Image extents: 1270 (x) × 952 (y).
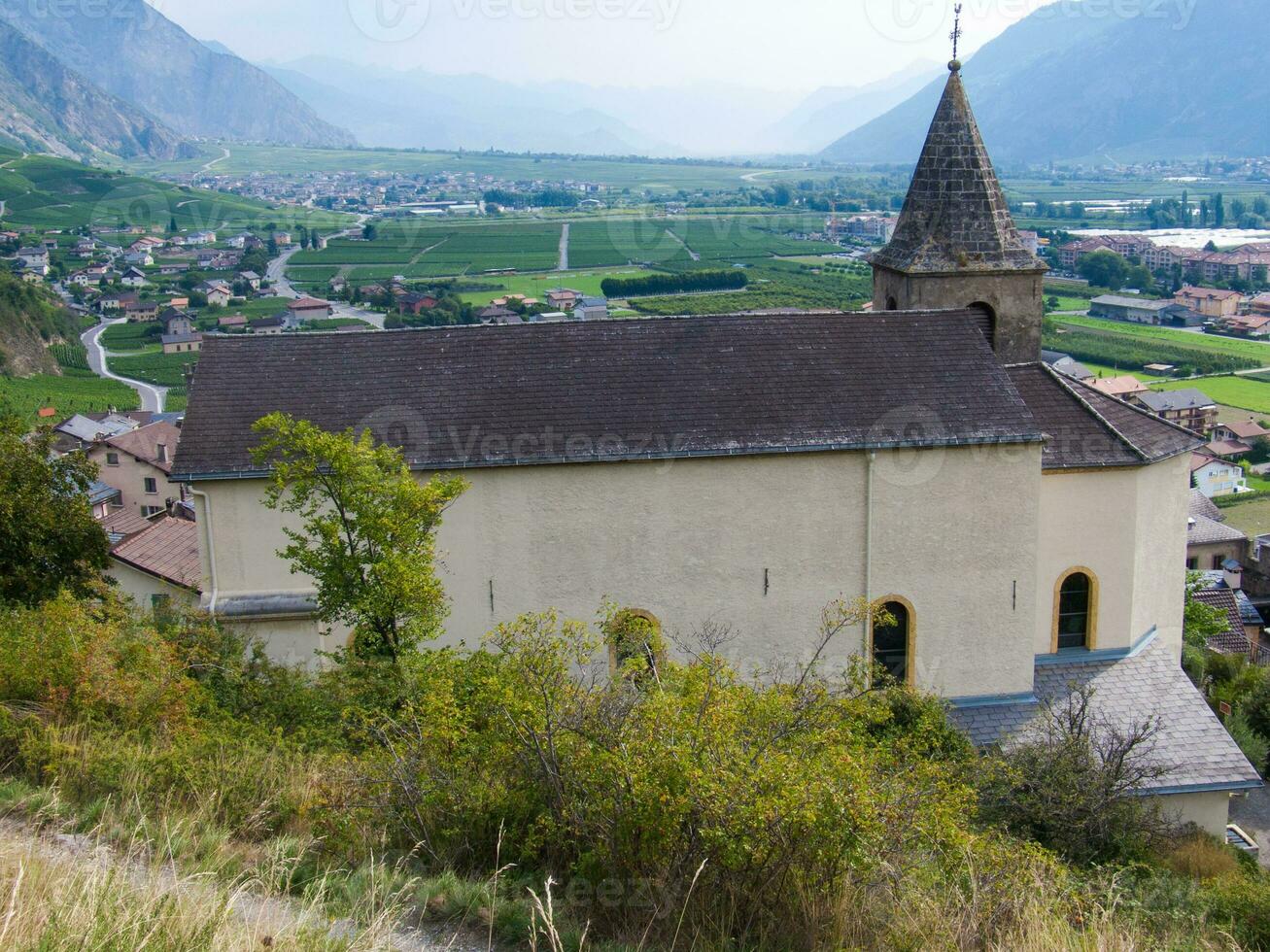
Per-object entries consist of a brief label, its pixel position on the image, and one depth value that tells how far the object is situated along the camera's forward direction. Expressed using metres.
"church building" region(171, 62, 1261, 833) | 17.73
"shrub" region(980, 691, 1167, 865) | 15.64
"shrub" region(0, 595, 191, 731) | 12.34
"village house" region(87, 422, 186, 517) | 54.06
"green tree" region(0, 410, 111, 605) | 19.22
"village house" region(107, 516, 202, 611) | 28.23
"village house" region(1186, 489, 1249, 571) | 58.72
